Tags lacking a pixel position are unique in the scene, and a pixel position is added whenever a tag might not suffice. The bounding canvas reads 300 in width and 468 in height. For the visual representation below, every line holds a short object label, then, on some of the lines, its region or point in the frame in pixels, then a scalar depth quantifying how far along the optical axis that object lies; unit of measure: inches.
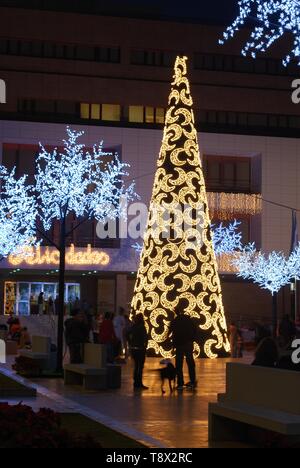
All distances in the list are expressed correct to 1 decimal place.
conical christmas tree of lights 1216.2
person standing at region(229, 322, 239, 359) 1322.6
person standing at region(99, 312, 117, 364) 1003.3
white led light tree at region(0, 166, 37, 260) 1879.9
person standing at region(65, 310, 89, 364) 928.3
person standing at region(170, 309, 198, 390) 813.2
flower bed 313.1
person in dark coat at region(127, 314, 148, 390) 821.2
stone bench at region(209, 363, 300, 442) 427.5
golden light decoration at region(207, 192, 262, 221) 2440.7
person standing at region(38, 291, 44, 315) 2260.1
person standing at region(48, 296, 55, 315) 2230.6
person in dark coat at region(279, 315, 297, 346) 934.6
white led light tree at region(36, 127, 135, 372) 986.7
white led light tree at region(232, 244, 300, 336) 2237.9
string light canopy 568.7
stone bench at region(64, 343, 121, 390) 810.8
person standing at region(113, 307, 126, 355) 1266.0
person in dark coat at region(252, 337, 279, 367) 594.2
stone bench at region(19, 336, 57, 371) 996.6
